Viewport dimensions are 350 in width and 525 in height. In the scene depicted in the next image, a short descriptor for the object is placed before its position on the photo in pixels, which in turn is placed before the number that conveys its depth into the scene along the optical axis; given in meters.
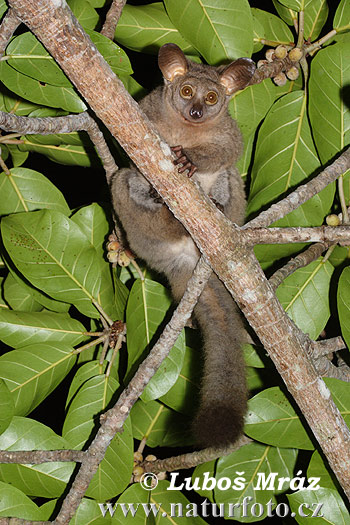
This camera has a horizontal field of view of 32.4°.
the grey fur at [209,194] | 2.48
